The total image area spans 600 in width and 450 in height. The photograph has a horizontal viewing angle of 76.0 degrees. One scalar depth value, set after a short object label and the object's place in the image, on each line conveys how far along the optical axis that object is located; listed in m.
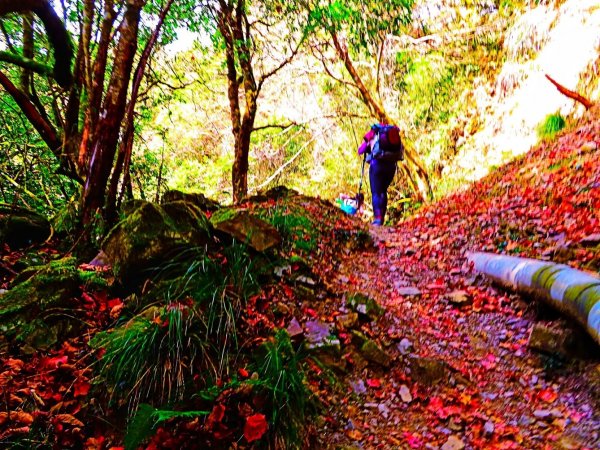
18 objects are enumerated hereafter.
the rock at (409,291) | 5.24
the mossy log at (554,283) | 3.25
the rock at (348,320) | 3.93
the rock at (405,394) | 3.30
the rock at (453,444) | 2.84
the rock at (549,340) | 3.52
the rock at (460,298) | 4.89
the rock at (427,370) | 3.54
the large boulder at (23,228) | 4.45
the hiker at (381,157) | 8.83
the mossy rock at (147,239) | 3.71
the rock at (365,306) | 4.22
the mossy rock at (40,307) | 3.02
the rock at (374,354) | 3.63
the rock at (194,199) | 5.63
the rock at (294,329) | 3.52
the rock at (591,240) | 4.70
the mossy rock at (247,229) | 4.44
